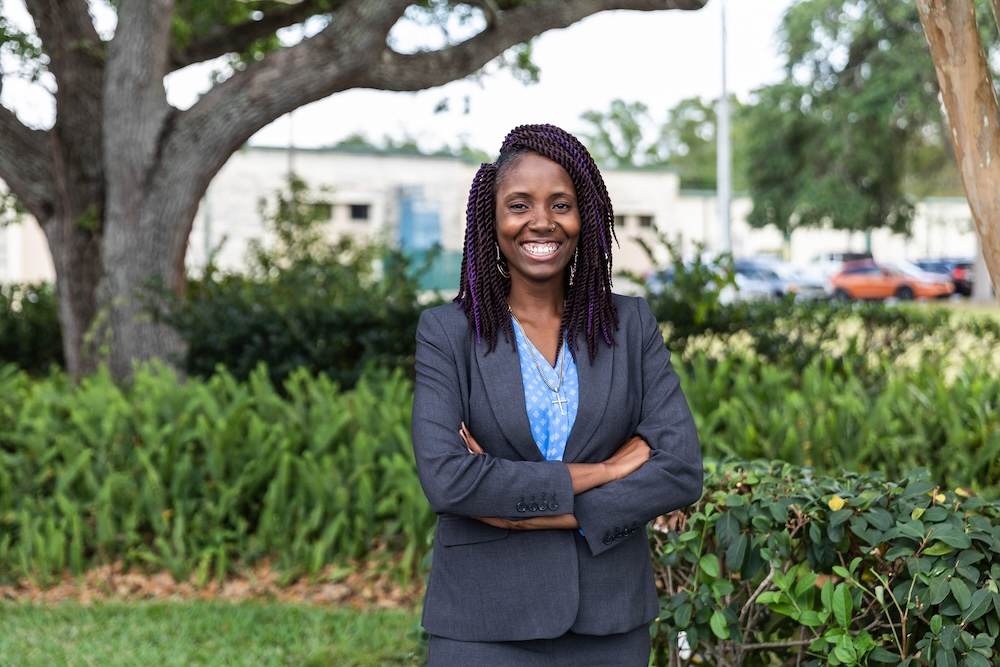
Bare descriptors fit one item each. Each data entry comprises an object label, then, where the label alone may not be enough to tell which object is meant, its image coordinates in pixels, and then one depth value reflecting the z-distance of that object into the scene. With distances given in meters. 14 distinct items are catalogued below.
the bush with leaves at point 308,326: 7.68
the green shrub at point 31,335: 10.41
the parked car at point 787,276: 37.91
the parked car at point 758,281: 37.47
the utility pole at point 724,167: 24.42
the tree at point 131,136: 8.08
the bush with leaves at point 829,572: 2.63
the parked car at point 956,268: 39.78
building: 36.75
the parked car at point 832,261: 42.22
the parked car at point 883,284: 37.56
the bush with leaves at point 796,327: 7.55
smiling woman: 2.06
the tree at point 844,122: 34.56
